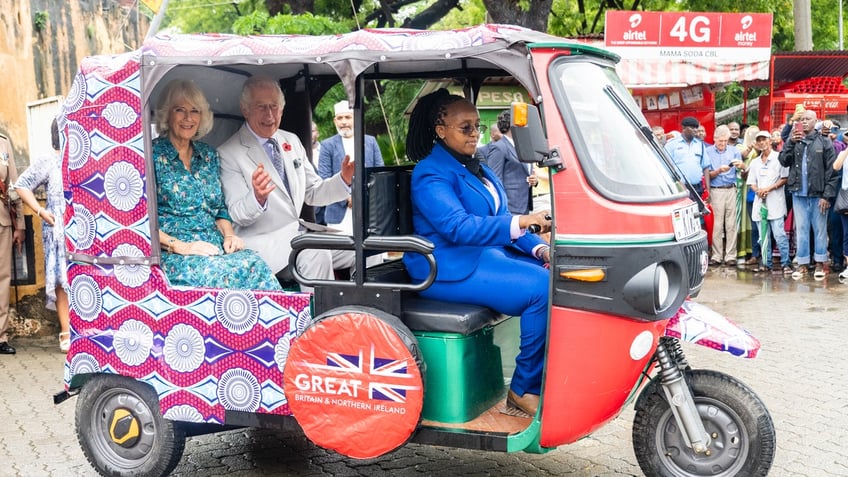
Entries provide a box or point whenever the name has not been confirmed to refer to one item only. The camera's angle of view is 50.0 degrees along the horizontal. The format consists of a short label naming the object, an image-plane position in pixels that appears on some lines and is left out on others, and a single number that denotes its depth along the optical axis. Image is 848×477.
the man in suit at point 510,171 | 9.27
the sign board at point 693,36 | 14.23
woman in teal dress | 4.62
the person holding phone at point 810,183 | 11.34
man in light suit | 5.06
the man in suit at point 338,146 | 7.79
